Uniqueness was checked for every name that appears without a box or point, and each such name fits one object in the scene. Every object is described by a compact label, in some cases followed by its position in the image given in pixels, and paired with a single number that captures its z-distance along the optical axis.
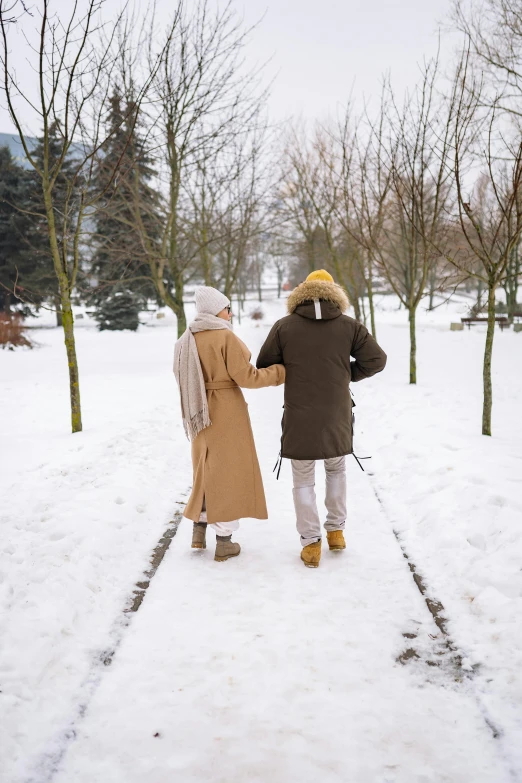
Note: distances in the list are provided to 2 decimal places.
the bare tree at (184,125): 9.95
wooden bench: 25.39
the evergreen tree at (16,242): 25.78
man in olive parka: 3.64
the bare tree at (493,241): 4.98
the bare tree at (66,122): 5.27
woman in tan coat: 3.71
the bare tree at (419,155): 6.53
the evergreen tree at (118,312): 27.25
